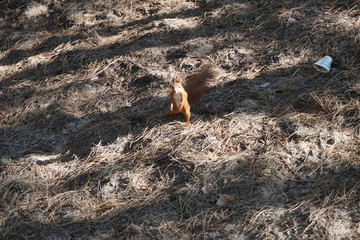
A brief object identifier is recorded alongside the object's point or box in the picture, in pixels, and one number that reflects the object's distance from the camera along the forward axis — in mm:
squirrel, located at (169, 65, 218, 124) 5934
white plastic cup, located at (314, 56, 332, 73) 6637
